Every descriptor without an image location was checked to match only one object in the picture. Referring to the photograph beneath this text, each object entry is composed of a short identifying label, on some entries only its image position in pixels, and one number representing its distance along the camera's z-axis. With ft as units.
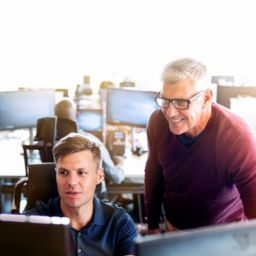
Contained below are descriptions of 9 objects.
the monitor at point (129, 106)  11.36
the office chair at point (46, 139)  8.48
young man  4.86
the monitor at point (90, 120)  11.44
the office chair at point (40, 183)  5.68
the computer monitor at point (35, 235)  2.60
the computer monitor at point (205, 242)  1.99
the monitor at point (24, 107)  11.47
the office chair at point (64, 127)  8.57
